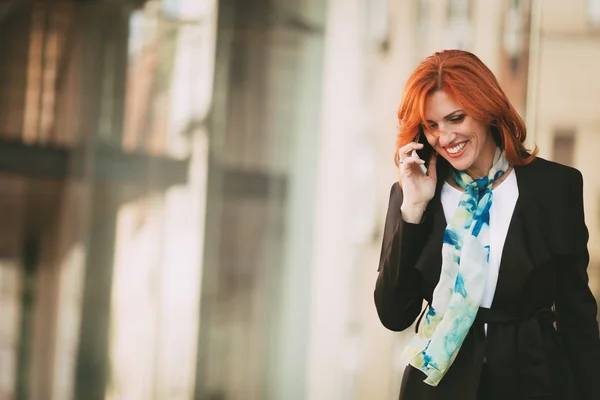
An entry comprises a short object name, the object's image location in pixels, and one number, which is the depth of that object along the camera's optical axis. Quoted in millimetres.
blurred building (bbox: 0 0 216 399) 7839
